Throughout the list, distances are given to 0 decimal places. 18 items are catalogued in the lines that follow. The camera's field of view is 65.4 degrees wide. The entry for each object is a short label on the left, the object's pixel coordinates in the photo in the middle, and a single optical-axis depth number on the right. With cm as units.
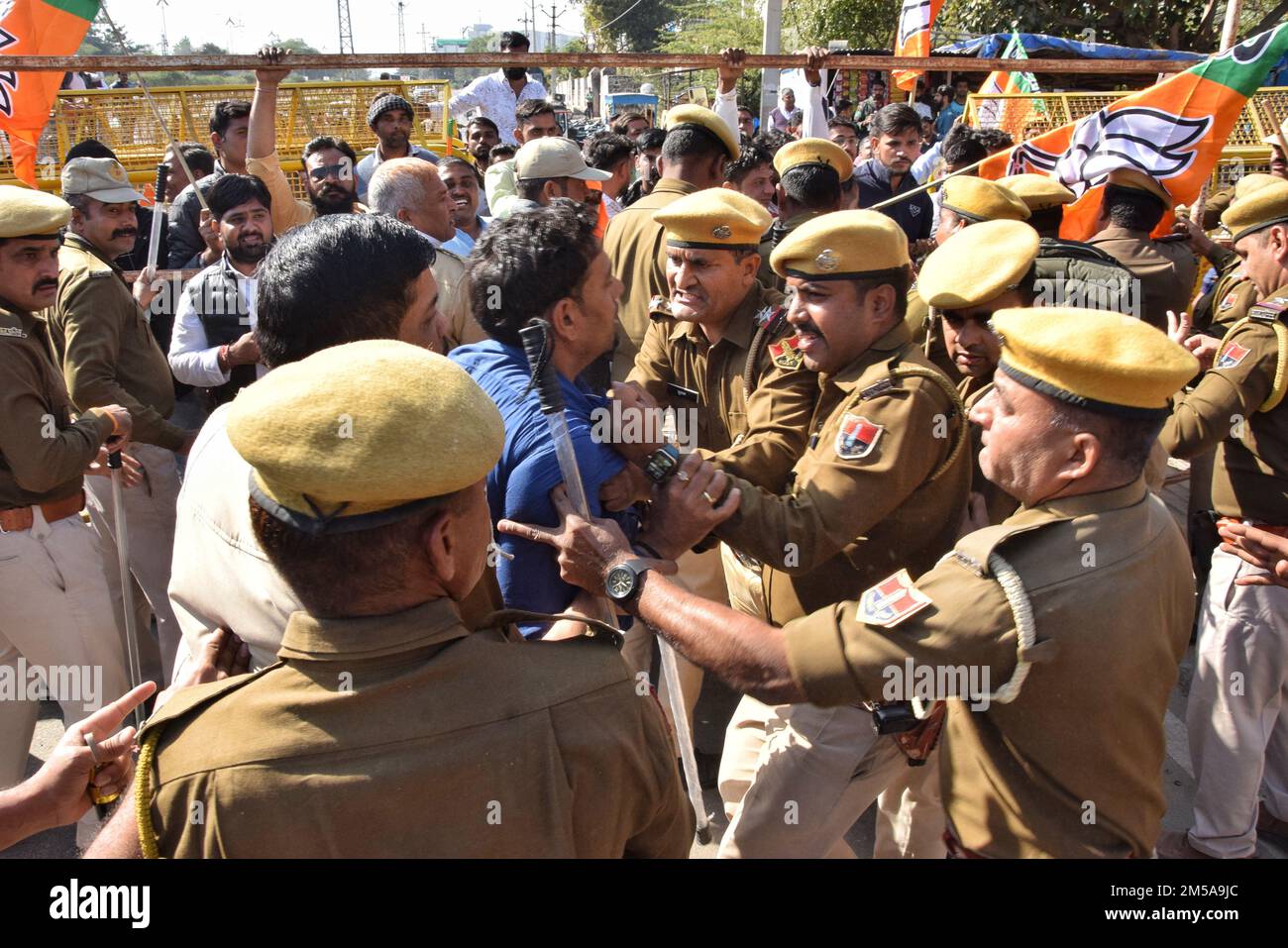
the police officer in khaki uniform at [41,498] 340
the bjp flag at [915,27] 902
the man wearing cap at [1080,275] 384
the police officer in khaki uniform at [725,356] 327
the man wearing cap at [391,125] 735
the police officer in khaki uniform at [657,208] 486
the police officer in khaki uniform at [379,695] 139
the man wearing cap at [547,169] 538
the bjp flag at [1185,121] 494
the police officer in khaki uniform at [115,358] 412
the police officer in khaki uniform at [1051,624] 195
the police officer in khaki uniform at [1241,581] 346
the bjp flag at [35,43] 514
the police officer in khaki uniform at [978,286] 312
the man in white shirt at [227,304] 441
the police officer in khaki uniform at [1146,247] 477
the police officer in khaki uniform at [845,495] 273
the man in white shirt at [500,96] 1001
